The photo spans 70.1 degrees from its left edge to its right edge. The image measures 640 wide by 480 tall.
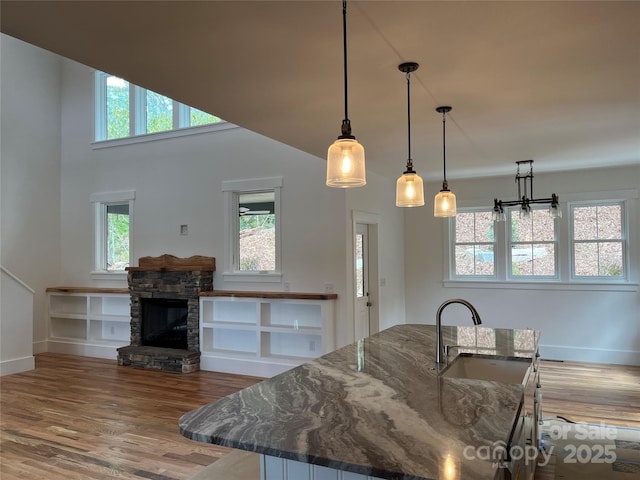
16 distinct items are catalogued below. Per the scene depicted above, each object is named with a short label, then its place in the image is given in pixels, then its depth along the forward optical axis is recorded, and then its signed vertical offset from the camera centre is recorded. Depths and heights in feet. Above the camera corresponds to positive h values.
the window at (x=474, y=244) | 22.48 +0.27
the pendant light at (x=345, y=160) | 6.31 +1.27
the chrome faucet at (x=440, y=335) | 7.58 -1.41
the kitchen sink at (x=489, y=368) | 8.04 -2.15
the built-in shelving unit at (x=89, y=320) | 22.72 -3.54
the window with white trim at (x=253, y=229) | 19.35 +1.02
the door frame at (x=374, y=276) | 20.31 -1.15
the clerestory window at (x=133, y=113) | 21.98 +7.19
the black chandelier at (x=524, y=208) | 16.20 +1.45
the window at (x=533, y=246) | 21.22 +0.15
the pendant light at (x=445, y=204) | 10.23 +1.03
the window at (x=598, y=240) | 20.15 +0.37
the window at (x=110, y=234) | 23.68 +1.02
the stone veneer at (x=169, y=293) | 19.70 -1.83
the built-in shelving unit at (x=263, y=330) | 17.89 -3.19
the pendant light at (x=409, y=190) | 8.72 +1.15
